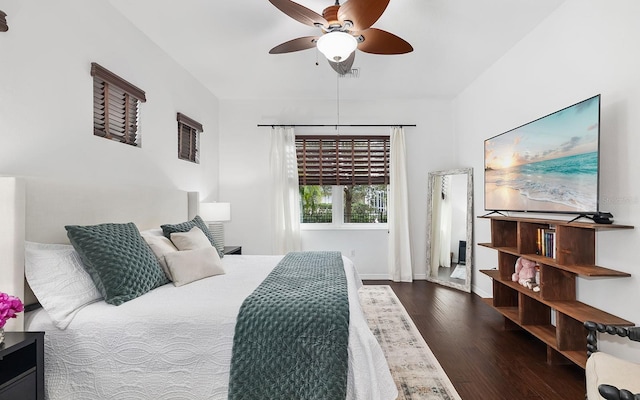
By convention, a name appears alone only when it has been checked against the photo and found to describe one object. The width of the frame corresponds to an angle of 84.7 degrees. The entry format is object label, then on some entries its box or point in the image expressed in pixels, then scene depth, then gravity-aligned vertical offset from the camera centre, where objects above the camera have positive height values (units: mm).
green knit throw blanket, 1539 -673
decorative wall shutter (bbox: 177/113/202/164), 3934 +760
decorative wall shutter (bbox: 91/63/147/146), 2613 +769
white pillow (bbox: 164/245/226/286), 2264 -427
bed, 1609 -675
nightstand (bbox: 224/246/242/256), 4200 -592
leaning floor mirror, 4535 -353
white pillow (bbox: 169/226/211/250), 2621 -295
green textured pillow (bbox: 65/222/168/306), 1866 -333
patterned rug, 2131 -1136
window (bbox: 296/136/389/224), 5199 +607
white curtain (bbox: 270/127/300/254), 5012 +128
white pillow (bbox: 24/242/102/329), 1728 -412
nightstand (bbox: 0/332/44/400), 1424 -710
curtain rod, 5098 +1118
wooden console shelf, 2221 -653
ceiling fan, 2082 +1147
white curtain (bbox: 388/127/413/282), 5039 -189
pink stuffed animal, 2865 -594
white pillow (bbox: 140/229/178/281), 2299 -310
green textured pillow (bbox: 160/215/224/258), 2809 -218
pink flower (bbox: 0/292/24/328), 1431 -442
